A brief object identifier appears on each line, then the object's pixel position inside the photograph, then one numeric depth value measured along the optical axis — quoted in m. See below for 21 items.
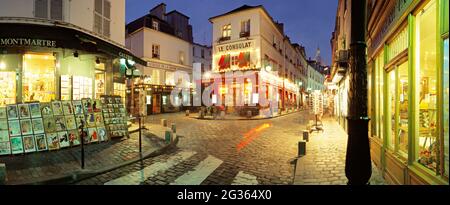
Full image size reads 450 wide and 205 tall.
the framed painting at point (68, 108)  8.03
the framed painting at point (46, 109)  7.50
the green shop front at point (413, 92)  3.13
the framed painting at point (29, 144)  6.89
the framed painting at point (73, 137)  7.80
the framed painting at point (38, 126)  7.20
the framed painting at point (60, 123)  7.64
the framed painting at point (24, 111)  7.14
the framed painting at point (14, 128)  6.87
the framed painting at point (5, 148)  6.61
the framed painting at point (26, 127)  7.03
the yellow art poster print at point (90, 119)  8.51
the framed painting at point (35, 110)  7.32
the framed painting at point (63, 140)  7.52
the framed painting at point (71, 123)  7.90
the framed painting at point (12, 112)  6.98
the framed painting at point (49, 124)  7.39
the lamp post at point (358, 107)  2.45
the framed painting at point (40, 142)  7.08
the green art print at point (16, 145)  6.73
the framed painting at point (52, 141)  7.27
